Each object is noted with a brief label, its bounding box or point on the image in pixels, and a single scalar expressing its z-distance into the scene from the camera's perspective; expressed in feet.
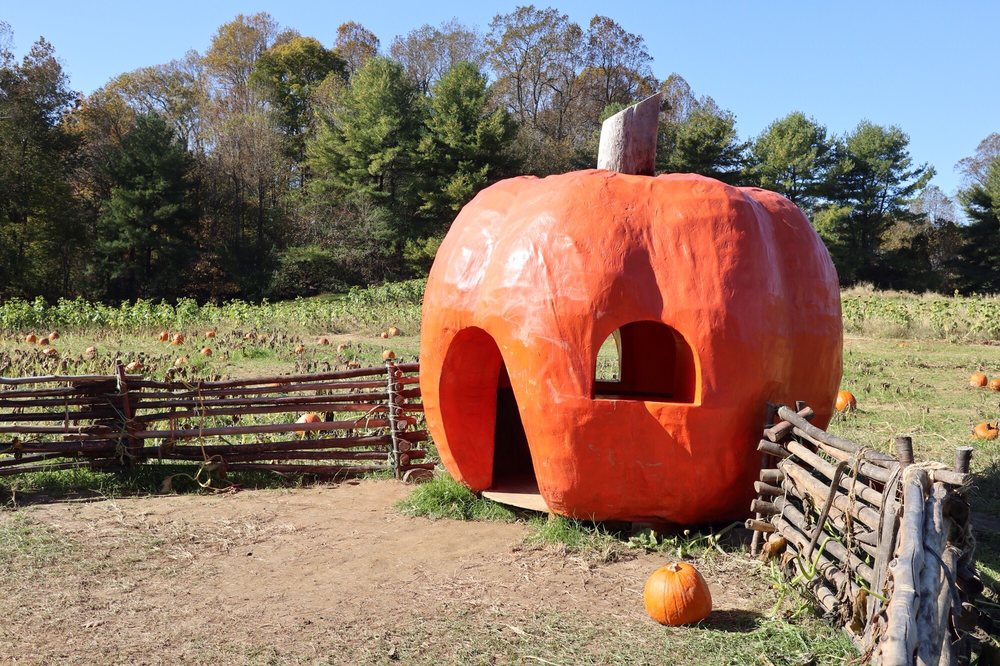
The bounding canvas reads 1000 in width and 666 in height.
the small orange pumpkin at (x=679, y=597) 14.67
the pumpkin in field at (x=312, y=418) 28.66
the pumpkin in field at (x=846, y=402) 32.76
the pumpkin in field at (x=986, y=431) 28.68
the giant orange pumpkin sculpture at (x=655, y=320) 17.90
